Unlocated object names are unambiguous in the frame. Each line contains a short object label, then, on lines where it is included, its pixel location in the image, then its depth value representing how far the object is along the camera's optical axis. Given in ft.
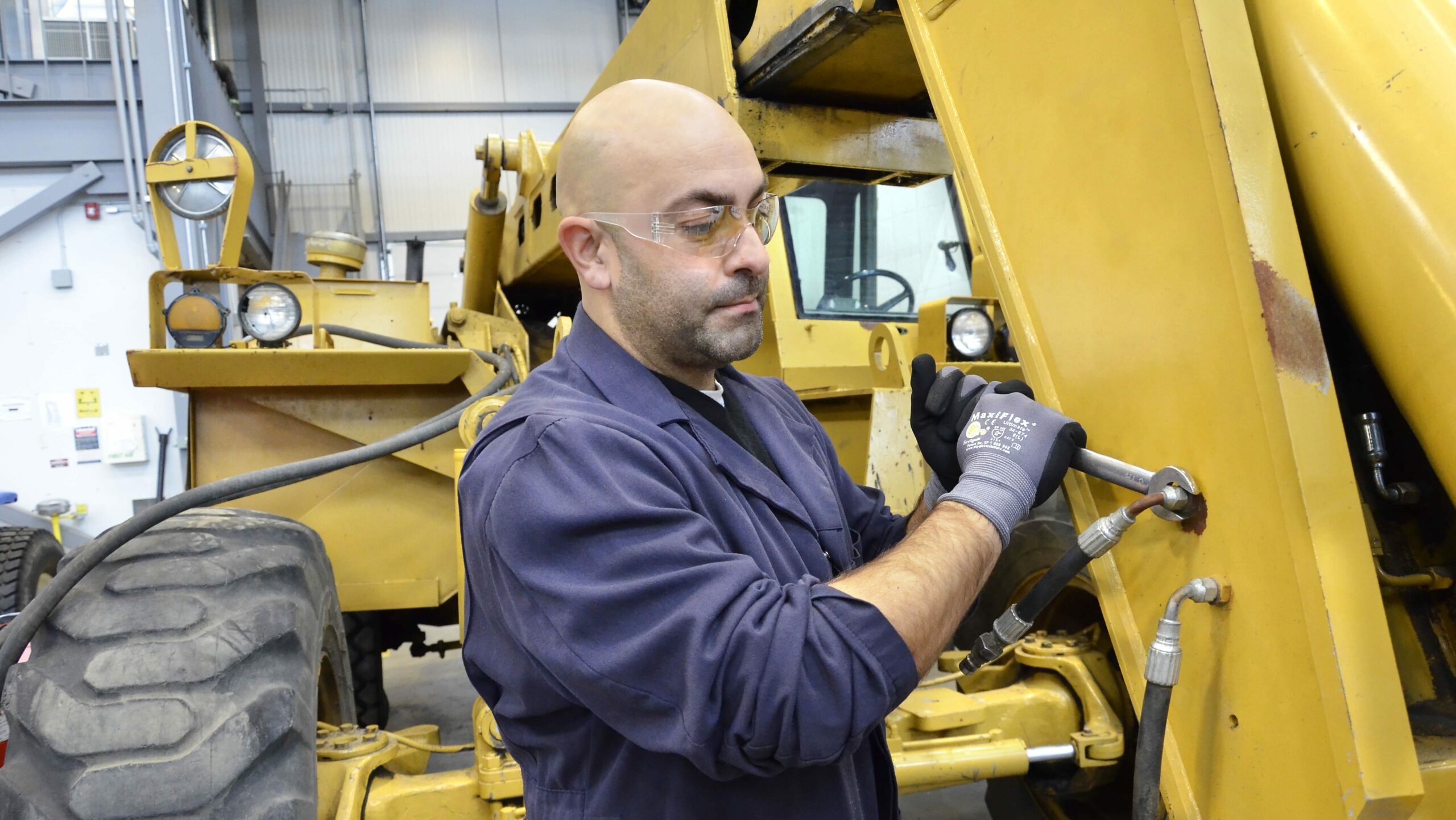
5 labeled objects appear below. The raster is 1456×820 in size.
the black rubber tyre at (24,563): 12.97
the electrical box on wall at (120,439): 25.90
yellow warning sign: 25.79
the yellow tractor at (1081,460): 3.56
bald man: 3.41
